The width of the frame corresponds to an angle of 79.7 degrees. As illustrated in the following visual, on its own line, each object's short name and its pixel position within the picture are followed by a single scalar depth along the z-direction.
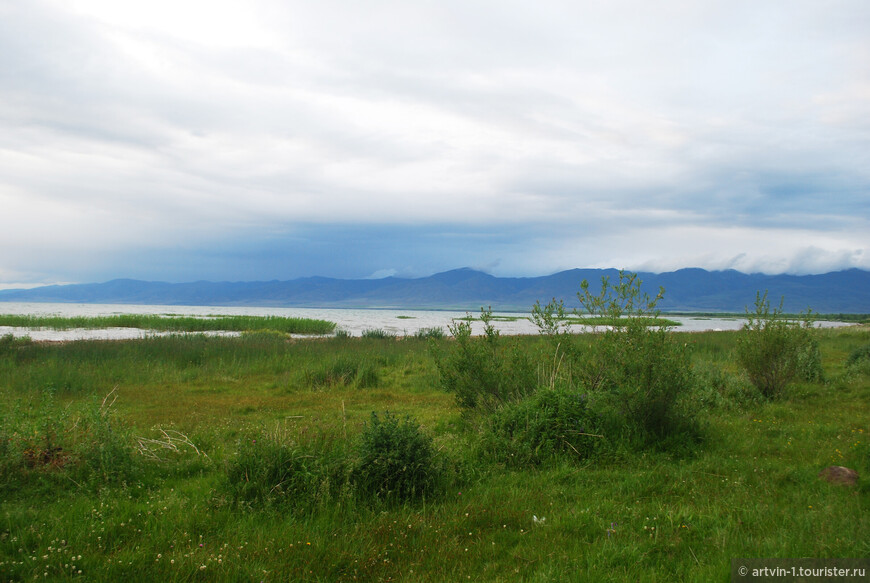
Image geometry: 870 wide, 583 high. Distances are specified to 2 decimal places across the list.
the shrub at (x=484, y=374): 9.48
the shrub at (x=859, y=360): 14.93
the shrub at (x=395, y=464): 5.70
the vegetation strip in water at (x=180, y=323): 48.41
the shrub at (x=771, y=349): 11.90
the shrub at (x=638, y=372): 7.86
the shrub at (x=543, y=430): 7.24
